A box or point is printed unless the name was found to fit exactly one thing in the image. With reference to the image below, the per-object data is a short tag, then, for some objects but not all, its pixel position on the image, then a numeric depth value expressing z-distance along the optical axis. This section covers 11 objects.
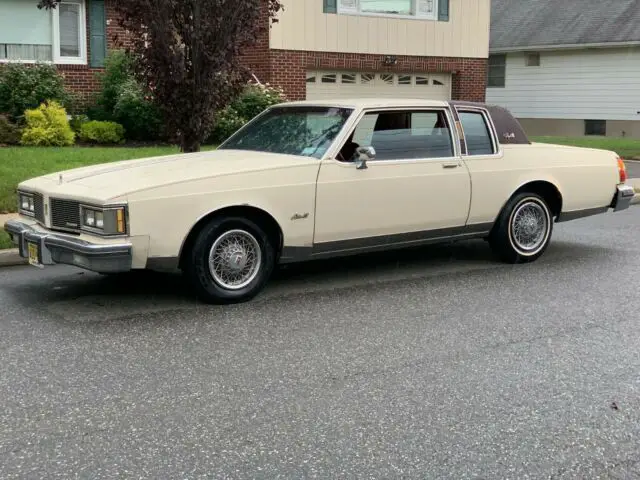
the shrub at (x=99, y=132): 16.16
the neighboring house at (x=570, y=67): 27.25
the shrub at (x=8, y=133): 15.56
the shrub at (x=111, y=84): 17.53
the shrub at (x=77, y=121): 16.73
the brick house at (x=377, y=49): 18.89
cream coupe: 6.05
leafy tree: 9.45
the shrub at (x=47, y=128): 15.39
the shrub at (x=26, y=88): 16.56
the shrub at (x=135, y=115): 16.48
